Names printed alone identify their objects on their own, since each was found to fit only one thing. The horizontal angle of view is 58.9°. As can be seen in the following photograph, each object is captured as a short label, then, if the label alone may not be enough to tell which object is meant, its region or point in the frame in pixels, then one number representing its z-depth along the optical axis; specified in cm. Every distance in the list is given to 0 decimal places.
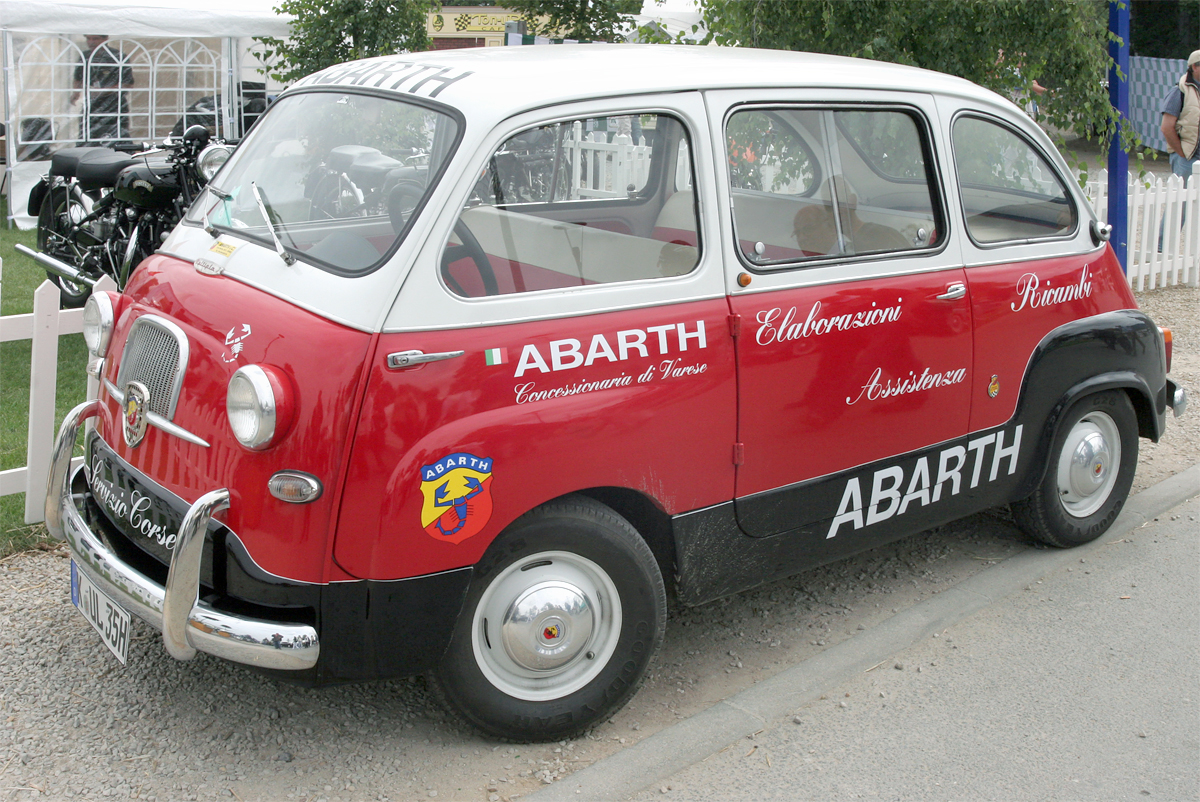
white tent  1184
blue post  784
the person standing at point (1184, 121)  1018
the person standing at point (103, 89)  1298
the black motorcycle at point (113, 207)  749
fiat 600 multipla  279
